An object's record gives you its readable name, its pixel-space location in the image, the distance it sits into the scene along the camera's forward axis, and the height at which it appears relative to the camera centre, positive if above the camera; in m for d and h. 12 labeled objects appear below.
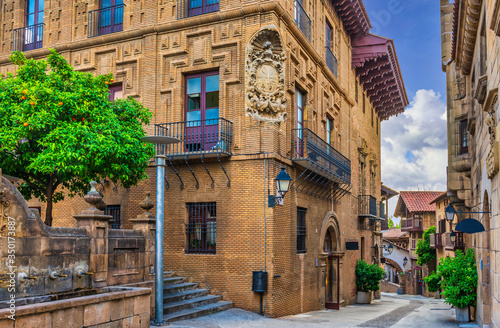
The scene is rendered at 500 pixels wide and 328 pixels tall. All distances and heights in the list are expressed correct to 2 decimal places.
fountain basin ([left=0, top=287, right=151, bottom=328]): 7.93 -1.71
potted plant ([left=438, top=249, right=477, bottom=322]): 16.22 -2.28
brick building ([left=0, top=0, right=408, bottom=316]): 16.20 +3.13
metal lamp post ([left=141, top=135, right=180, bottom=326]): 11.99 -0.34
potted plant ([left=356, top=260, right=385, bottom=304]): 25.92 -3.38
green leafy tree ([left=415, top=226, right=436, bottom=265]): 44.53 -3.23
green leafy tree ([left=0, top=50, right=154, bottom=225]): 12.92 +2.10
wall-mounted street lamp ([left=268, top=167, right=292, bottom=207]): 14.66 +0.87
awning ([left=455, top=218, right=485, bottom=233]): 12.06 -0.31
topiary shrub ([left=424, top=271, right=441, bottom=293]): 25.65 -3.56
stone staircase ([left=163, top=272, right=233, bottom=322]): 13.35 -2.51
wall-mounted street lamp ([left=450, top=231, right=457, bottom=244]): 24.25 -0.99
